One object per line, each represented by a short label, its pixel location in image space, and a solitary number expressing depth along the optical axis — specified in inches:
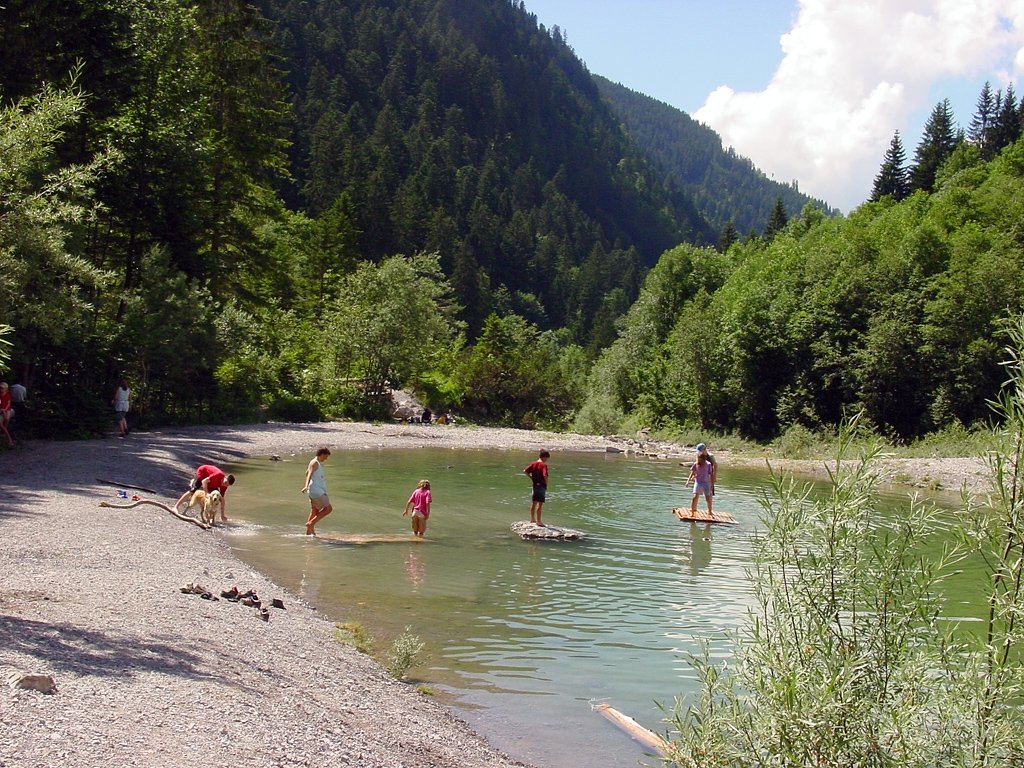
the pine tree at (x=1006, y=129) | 3442.4
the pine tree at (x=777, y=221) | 3922.2
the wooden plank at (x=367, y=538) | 713.0
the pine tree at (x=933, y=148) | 3444.9
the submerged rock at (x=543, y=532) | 785.6
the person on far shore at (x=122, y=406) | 1149.1
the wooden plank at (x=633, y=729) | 347.3
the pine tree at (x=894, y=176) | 3663.9
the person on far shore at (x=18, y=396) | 964.0
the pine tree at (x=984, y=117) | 4113.2
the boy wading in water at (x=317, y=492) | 712.4
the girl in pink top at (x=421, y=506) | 748.0
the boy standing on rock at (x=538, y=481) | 799.1
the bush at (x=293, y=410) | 1698.8
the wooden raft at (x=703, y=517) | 906.1
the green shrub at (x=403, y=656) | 405.4
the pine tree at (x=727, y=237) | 4069.9
